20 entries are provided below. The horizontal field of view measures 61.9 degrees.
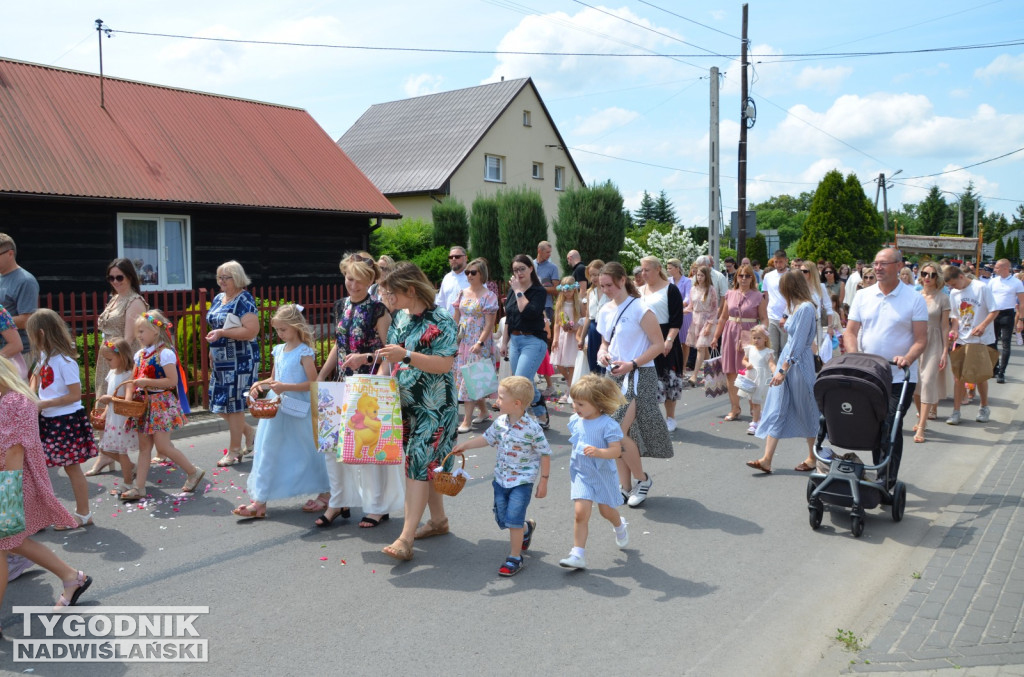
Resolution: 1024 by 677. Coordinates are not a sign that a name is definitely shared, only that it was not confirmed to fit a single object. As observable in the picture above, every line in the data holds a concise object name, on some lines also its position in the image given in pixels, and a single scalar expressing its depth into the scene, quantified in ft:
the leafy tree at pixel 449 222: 98.94
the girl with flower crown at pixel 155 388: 22.18
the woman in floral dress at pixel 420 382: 17.60
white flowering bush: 116.67
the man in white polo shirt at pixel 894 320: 22.33
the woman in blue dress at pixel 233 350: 25.03
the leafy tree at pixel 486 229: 97.19
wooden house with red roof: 53.01
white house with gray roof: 120.57
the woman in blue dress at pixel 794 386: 25.03
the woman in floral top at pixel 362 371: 20.08
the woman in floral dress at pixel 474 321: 30.48
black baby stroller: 19.88
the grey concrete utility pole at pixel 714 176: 71.67
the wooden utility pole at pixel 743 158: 76.89
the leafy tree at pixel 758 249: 122.11
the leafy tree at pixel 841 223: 149.28
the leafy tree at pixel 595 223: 89.97
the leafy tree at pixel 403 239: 93.15
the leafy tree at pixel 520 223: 91.91
